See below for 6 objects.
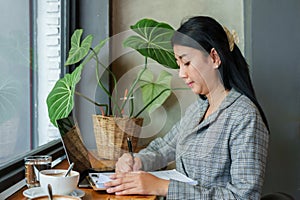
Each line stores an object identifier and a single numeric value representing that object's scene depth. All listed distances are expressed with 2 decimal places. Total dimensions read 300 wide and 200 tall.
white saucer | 1.36
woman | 1.49
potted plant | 2.00
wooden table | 1.44
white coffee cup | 1.34
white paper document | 1.58
